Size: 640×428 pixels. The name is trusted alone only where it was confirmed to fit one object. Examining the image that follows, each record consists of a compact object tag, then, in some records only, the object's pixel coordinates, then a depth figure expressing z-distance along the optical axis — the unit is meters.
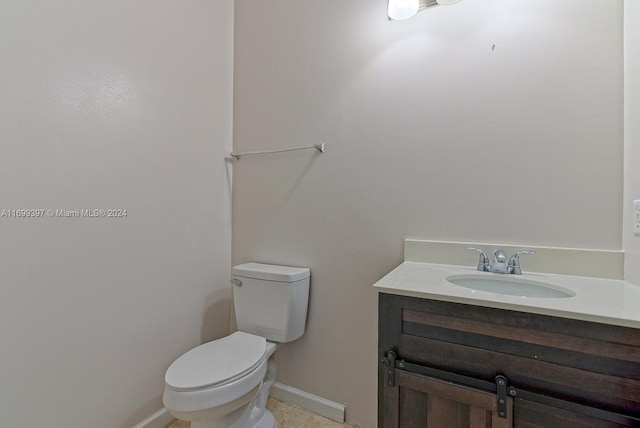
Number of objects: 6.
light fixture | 1.27
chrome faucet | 1.08
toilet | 1.05
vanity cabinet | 0.66
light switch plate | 0.90
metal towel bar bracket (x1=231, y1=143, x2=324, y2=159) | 1.53
